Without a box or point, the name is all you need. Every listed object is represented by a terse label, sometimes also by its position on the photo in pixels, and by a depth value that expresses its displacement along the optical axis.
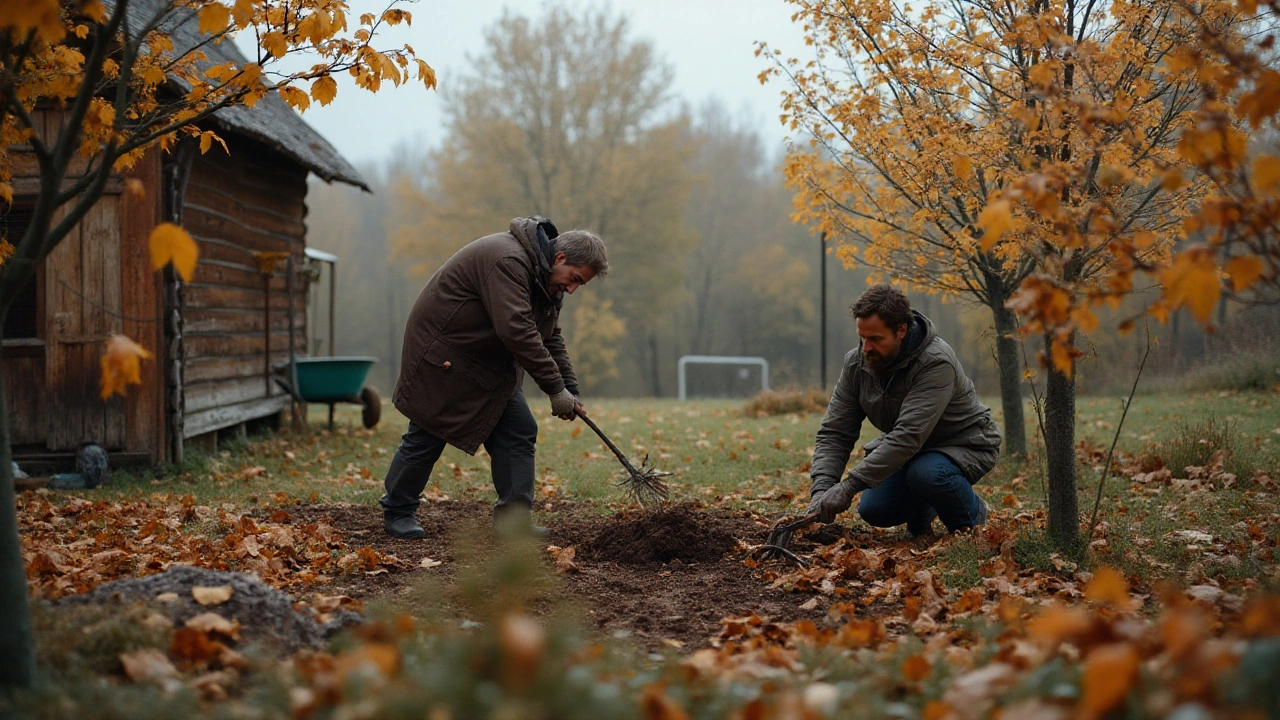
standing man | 4.86
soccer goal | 19.40
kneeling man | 4.42
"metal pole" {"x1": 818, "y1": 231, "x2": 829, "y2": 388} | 14.22
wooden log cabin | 7.36
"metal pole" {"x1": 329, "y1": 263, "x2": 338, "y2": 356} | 13.77
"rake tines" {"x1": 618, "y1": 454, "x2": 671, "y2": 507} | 5.42
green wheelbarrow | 10.20
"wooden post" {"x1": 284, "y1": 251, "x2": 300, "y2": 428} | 10.23
